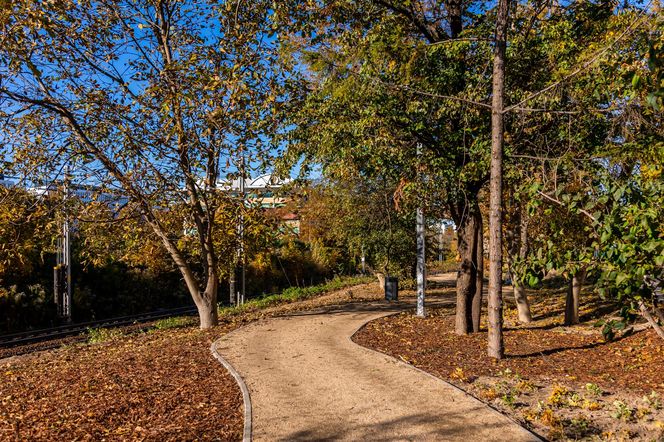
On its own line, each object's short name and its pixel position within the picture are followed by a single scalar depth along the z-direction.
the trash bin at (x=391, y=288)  18.64
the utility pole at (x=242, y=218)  10.80
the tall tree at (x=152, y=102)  9.79
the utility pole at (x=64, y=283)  19.78
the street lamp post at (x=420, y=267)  13.90
